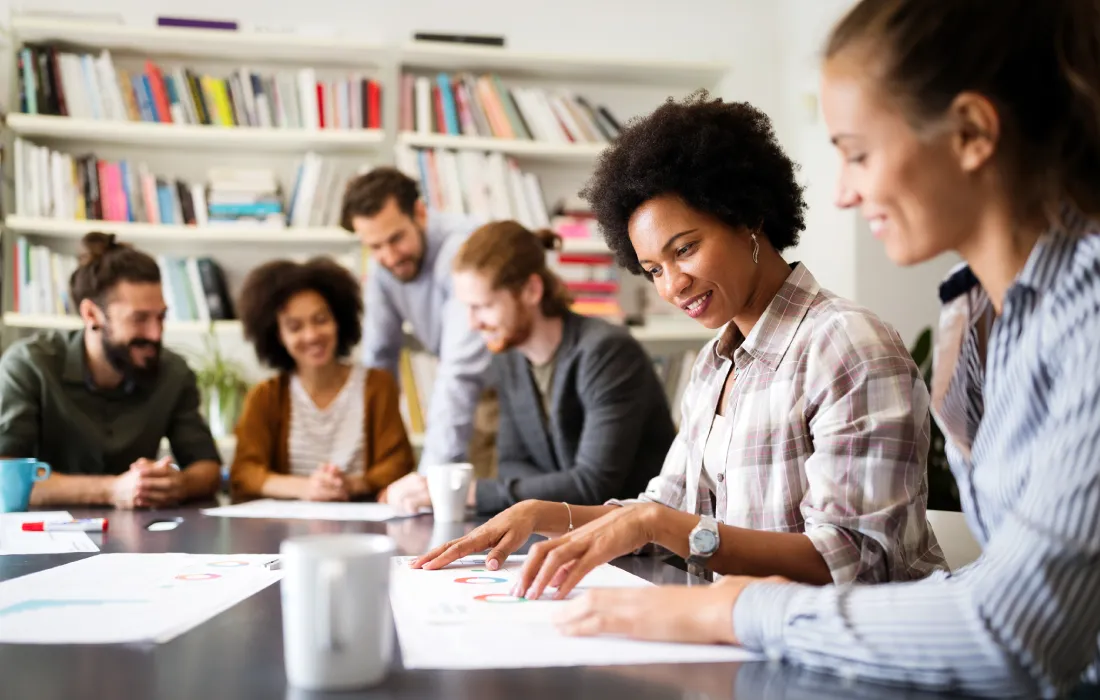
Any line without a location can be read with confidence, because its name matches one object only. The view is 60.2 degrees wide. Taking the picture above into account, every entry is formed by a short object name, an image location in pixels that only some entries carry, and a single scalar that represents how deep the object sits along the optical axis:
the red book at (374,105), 3.51
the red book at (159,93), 3.44
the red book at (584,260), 3.61
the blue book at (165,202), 3.48
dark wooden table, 0.70
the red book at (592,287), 3.60
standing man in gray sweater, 2.51
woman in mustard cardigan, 2.50
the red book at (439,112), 3.59
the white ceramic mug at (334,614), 0.69
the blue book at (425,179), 3.52
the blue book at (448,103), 3.58
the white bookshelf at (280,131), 3.37
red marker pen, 1.58
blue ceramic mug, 1.88
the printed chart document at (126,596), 0.88
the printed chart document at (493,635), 0.78
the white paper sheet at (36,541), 1.39
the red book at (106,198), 3.45
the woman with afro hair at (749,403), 1.08
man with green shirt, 2.30
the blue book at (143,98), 3.43
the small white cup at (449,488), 1.76
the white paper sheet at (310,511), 1.82
